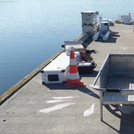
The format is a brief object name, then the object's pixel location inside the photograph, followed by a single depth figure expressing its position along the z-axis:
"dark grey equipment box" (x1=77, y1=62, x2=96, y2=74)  10.32
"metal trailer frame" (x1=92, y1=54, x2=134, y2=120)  6.03
